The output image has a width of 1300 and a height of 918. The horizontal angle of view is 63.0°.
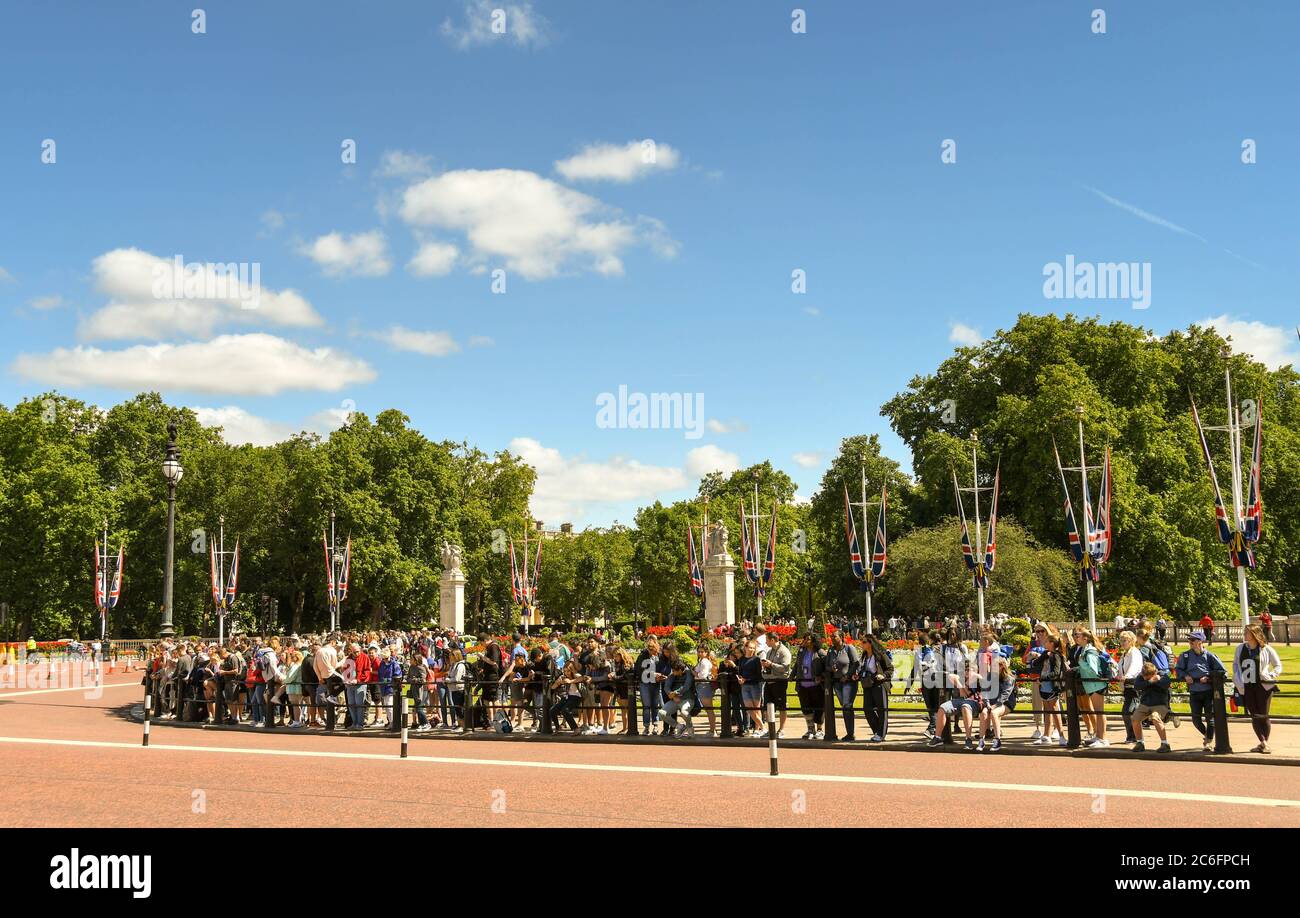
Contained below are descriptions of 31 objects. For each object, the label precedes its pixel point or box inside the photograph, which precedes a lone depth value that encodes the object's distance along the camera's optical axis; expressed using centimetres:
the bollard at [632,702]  1855
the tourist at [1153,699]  1478
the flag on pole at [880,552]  4175
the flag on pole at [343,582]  5491
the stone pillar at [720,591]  4634
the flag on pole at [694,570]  4655
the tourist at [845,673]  1711
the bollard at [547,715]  1917
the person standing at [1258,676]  1429
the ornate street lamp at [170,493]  2758
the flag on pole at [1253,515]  2625
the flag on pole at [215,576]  5078
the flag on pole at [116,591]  5225
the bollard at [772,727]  1271
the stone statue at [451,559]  5656
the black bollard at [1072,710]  1526
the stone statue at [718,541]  4694
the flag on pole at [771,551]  4556
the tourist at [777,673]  1792
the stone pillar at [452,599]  5559
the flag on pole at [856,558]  4288
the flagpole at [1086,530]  3519
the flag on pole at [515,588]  5581
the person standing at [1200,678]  1474
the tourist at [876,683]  1684
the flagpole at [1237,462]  2700
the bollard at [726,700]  1803
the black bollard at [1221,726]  1420
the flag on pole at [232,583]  5197
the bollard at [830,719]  1705
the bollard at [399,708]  2014
